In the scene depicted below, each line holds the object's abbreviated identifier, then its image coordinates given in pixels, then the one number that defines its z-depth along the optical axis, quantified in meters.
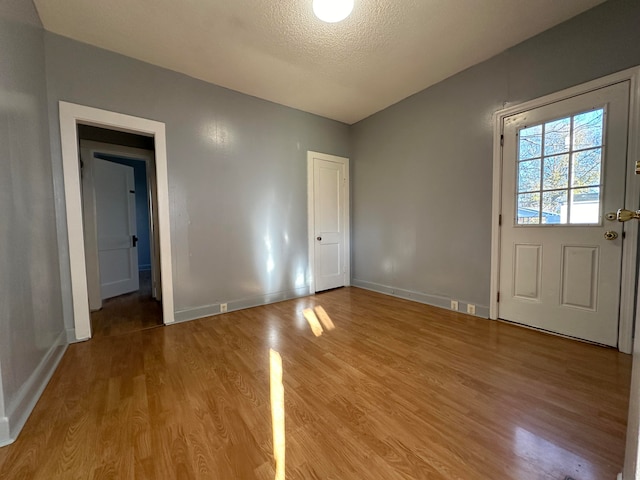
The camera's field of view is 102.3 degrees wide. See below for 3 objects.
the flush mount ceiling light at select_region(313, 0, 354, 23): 1.86
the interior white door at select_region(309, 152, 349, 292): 4.05
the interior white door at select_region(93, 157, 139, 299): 3.86
